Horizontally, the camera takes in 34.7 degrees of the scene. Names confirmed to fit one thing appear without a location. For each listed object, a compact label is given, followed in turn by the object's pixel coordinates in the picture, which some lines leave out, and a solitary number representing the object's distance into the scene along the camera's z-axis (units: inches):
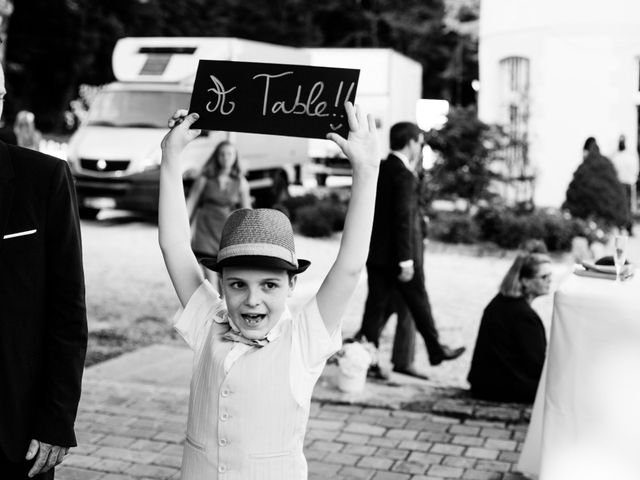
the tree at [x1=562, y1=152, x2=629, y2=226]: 663.1
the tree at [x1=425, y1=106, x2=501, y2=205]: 670.5
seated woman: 259.6
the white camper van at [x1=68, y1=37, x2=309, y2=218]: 675.4
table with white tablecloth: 170.6
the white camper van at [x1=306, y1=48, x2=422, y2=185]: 1050.7
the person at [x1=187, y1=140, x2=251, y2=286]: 367.2
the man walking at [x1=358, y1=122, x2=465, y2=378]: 287.4
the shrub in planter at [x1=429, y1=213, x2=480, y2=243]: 629.0
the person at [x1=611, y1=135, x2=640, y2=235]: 689.0
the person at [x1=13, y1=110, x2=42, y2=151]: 522.3
